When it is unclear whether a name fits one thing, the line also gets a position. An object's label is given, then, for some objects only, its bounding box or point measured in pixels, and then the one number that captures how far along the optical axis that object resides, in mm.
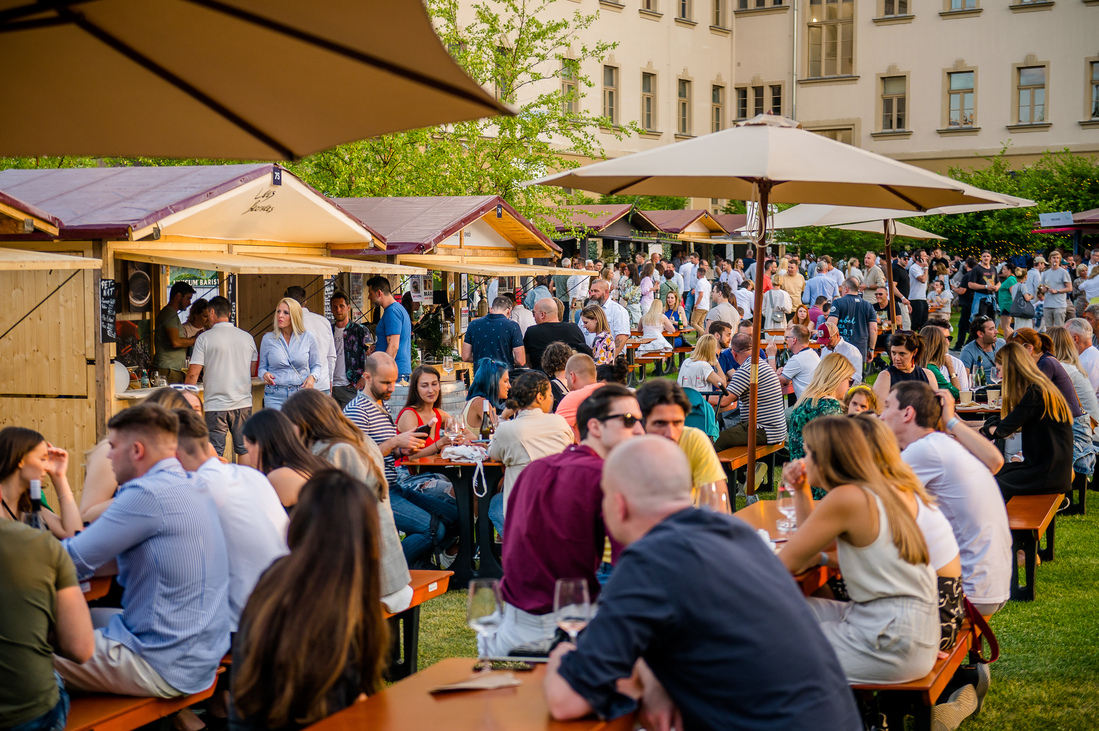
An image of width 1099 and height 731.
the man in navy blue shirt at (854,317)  14625
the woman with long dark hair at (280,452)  4531
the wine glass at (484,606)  3037
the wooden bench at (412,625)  5277
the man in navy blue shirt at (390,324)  11625
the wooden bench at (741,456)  8648
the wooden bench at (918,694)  3916
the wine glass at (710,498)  4168
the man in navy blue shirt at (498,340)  10977
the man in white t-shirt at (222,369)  9391
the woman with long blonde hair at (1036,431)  7398
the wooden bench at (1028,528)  6539
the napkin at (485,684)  2910
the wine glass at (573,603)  2922
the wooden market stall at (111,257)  9328
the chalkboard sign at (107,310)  9297
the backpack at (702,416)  8078
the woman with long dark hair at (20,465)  4273
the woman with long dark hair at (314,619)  2621
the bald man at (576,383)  7219
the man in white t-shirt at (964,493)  4938
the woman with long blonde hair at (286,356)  9625
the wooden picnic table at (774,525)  4410
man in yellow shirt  4750
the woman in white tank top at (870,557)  3801
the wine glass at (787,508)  4777
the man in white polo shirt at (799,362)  10352
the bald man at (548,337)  10820
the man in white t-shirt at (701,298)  19695
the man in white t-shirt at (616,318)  15383
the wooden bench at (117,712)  3652
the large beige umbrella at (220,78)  2703
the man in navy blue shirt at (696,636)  2340
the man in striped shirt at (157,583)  3797
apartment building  36281
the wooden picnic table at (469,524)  7113
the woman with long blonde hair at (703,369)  10055
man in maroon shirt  3863
